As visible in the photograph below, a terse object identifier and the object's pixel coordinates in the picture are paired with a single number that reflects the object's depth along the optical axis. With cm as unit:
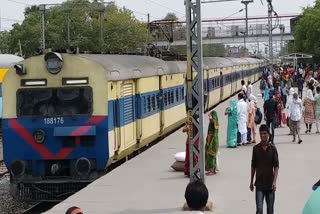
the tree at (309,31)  6192
